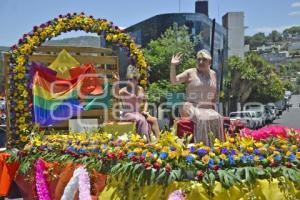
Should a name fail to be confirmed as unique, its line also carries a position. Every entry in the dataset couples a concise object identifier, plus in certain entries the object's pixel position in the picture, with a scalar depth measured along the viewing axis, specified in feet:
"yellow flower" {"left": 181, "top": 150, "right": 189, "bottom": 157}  15.69
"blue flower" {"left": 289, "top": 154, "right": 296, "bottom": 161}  15.88
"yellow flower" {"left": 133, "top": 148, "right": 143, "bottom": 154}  16.60
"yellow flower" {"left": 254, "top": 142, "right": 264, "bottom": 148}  16.43
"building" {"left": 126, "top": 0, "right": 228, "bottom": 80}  144.36
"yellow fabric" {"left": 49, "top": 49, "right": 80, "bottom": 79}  32.37
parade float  15.08
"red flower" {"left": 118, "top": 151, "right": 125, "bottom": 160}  17.03
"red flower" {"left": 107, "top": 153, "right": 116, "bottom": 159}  17.34
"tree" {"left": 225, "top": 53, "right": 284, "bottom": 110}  147.54
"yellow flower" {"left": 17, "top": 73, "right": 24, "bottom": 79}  28.73
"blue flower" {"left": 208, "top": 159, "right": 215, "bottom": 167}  15.33
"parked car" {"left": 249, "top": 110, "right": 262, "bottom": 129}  104.70
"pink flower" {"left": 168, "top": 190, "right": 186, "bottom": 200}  15.06
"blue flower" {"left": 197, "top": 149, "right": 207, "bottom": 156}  15.78
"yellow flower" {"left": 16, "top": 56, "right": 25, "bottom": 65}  28.81
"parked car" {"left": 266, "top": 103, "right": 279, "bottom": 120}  155.61
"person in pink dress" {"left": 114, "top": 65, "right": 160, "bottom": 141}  25.36
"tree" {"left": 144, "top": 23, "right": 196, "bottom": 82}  107.04
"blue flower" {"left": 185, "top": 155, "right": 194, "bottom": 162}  15.48
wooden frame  32.01
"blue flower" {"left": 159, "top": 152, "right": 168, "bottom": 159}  15.84
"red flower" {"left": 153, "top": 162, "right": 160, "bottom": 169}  15.55
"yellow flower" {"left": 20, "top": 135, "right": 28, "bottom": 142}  27.95
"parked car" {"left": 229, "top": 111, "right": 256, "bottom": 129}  98.22
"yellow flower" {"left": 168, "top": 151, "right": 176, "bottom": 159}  15.72
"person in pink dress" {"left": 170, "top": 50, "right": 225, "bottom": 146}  20.58
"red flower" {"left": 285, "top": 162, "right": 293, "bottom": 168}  15.67
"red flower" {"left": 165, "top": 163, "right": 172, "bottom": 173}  15.37
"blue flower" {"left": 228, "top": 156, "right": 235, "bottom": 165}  15.49
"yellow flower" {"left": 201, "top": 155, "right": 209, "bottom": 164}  15.35
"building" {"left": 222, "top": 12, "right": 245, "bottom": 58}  235.61
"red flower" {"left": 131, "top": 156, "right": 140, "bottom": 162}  16.29
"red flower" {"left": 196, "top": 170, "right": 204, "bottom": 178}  15.14
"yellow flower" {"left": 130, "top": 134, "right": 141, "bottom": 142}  17.89
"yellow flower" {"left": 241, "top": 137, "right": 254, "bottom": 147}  16.50
